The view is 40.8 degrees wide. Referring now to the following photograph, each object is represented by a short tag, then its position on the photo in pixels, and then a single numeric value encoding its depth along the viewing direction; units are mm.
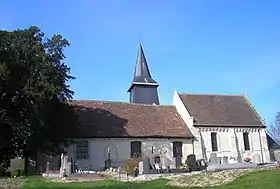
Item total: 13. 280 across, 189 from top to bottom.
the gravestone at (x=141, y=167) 27822
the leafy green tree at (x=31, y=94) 30578
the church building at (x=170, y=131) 37875
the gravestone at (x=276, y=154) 40834
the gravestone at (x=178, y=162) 33138
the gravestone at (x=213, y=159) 31641
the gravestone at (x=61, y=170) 27366
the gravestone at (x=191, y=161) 33112
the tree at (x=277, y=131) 66438
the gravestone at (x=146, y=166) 27672
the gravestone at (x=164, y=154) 36156
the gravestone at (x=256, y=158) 36734
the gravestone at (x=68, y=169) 27850
